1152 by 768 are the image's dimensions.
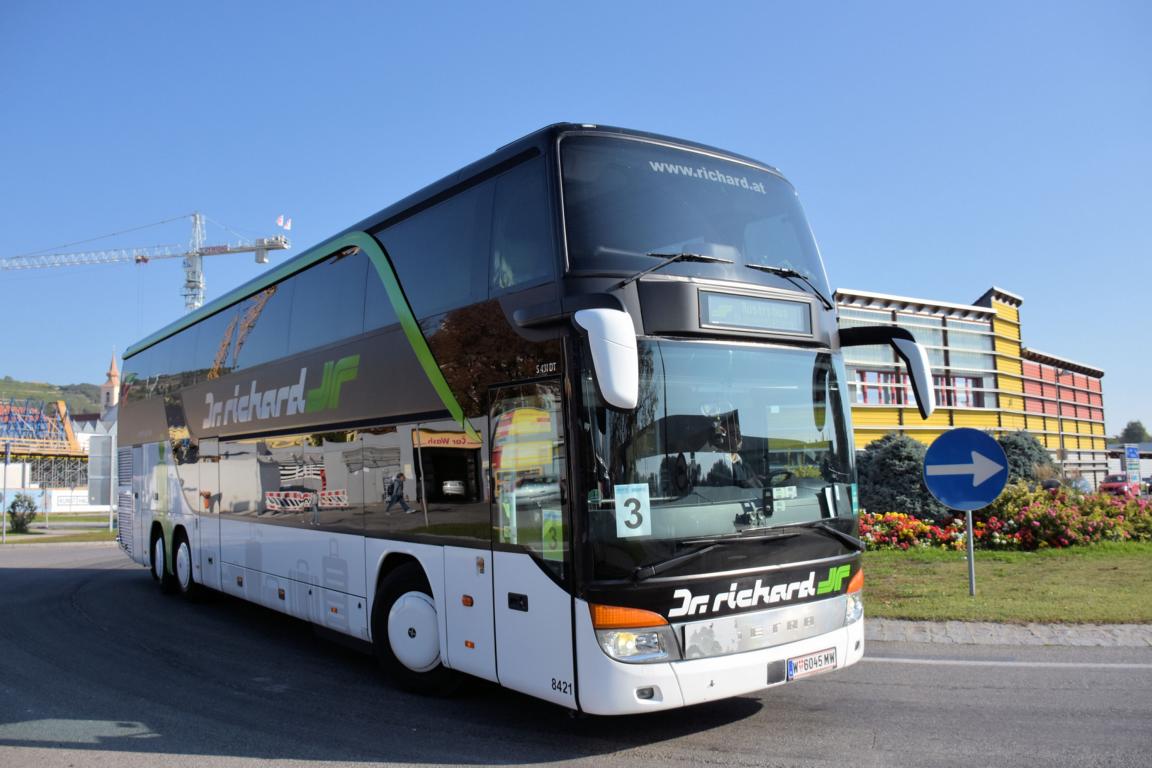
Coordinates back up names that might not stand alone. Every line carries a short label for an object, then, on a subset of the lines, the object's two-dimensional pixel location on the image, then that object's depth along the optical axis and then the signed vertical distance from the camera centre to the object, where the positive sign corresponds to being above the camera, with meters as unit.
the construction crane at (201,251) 120.06 +29.90
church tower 93.00 +9.06
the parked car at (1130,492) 15.92 -1.13
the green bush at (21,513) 37.06 -1.85
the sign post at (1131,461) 43.25 -1.48
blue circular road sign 9.71 -0.36
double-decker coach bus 5.22 +0.13
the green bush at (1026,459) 19.48 -0.54
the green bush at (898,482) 16.86 -0.84
